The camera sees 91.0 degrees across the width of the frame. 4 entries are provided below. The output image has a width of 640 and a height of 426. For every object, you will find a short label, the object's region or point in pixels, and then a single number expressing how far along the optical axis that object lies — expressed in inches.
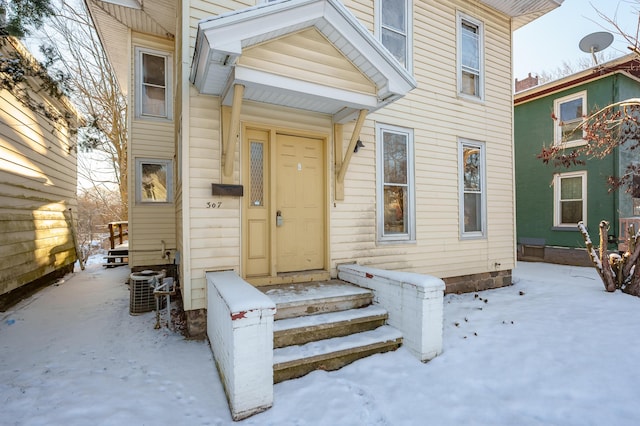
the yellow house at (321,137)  143.7
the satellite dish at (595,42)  289.8
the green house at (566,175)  346.9
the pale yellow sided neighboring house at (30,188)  197.9
